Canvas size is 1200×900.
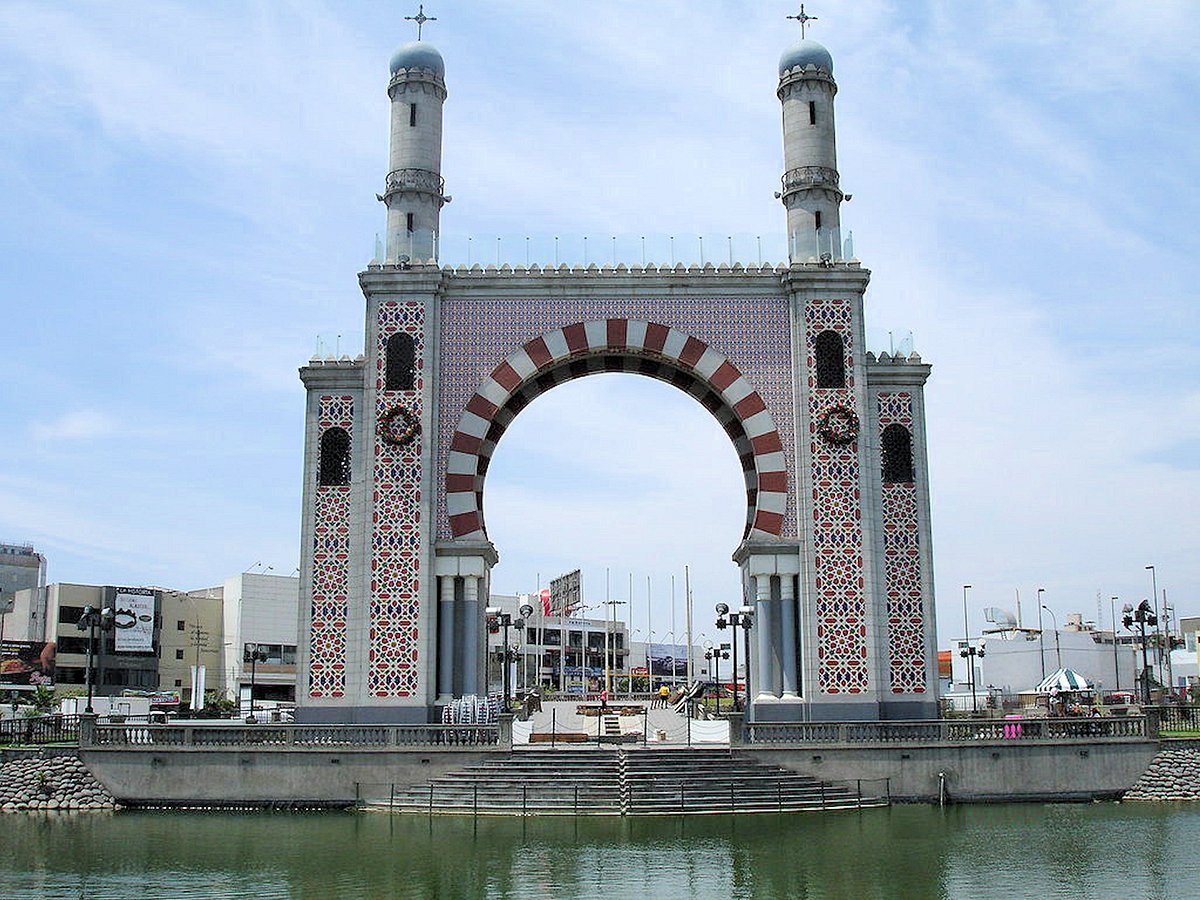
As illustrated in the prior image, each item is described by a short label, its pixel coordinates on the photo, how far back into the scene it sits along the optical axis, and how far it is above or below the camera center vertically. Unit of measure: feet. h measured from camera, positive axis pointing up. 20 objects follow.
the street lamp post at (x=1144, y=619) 109.60 +2.92
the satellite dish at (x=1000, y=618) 276.21 +7.53
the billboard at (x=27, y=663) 242.37 +0.34
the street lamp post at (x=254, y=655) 127.52 +0.98
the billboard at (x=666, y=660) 423.23 -1.12
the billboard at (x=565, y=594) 309.03 +15.72
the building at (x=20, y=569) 323.37 +24.72
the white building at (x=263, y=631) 275.80 +6.81
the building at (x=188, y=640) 269.03 +4.82
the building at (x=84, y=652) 249.55 +2.37
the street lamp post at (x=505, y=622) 109.70 +3.57
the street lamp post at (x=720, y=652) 167.16 +0.54
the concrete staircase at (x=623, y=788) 86.22 -9.02
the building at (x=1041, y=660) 233.35 -1.57
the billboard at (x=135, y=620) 256.79 +8.62
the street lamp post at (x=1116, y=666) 224.43 -2.80
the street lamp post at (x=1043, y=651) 223.47 +0.19
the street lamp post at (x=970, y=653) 172.02 +0.00
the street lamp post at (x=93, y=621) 109.50 +3.77
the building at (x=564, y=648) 336.25 +2.79
